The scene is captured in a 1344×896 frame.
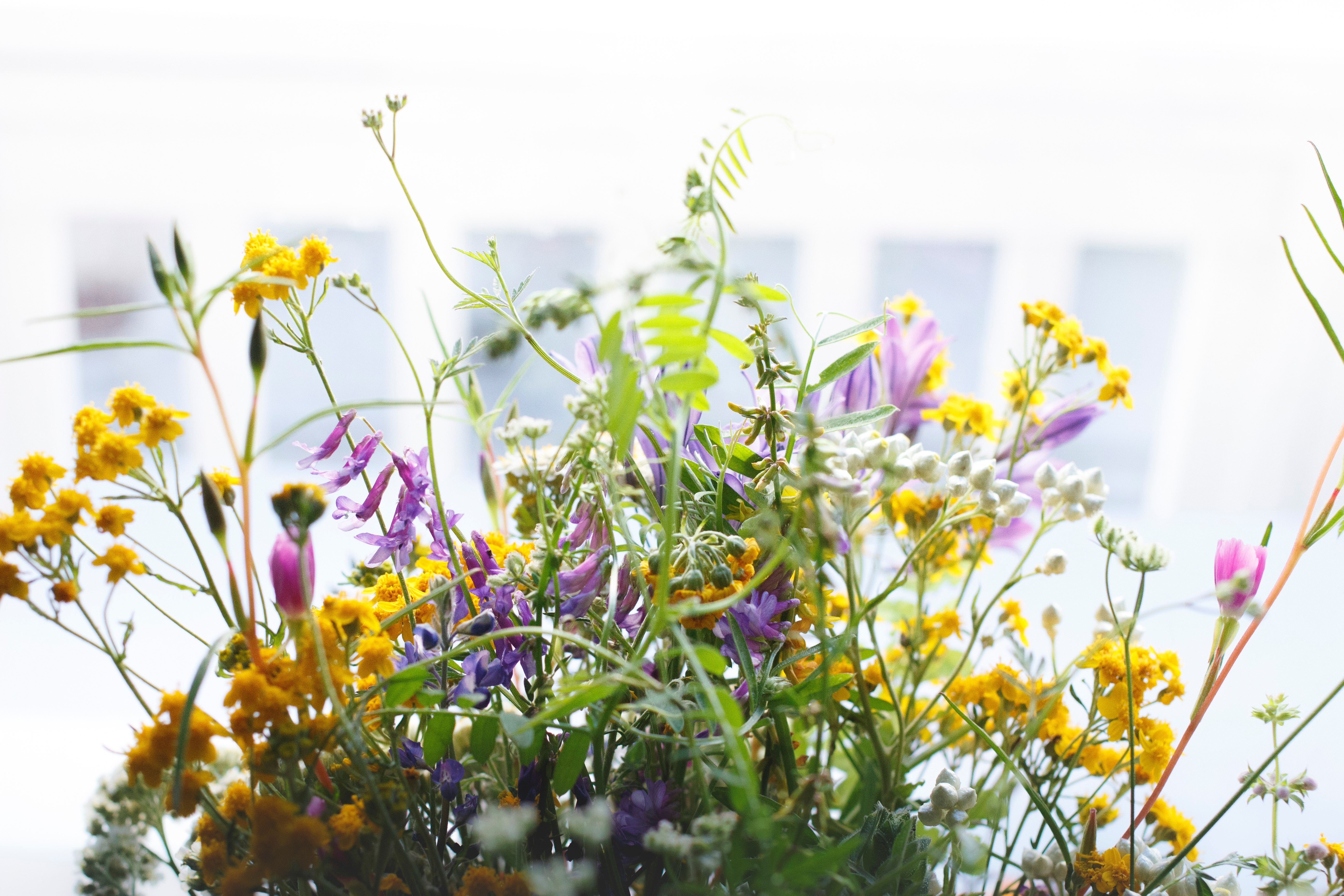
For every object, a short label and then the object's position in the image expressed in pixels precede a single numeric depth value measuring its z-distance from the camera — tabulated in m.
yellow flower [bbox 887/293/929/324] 0.47
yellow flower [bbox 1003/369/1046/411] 0.43
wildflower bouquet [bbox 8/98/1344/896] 0.24
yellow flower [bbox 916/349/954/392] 0.46
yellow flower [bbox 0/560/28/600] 0.27
